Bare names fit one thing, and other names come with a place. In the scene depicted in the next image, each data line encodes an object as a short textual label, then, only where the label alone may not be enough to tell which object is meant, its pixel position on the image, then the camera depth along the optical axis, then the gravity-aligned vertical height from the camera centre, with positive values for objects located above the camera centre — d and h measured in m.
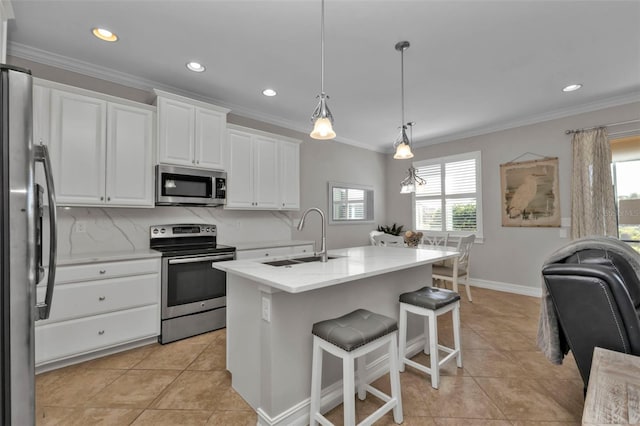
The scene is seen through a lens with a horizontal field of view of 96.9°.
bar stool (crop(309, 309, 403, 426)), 1.42 -0.69
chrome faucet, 2.03 -0.19
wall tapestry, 4.06 +0.32
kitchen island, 1.56 -0.64
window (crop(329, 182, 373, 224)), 5.10 +0.25
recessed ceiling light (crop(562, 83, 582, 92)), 3.23 +1.47
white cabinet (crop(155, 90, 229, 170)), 2.90 +0.92
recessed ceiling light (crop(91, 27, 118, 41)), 2.25 +1.49
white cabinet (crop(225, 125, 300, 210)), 3.49 +0.60
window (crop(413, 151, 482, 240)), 4.87 +0.35
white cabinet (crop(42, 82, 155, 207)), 2.43 +0.64
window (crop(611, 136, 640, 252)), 3.67 +0.47
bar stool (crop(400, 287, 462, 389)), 1.98 -0.70
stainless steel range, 2.71 -0.68
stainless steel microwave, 2.91 +0.34
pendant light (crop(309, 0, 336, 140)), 1.85 +0.61
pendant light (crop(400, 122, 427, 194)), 3.15 +0.37
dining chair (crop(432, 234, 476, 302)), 3.79 -0.75
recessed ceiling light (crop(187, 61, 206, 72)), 2.73 +1.48
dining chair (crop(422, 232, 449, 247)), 4.84 -0.41
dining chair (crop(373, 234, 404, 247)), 3.94 -0.35
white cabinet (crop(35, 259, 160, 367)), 2.20 -0.78
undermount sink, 2.04 -0.34
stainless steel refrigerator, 0.94 -0.11
